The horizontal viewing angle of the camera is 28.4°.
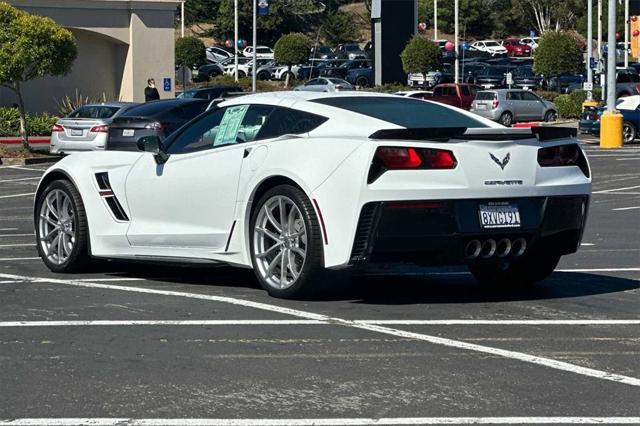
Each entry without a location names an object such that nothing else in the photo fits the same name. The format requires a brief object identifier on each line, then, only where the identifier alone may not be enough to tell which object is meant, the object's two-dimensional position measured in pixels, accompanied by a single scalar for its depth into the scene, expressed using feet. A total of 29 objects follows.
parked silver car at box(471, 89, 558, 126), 158.71
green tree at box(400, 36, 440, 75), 204.03
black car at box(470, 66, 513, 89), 225.56
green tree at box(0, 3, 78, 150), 103.04
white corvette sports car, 26.84
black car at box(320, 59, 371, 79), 244.50
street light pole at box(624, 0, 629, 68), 212.23
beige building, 146.10
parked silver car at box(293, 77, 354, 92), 193.46
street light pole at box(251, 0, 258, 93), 193.77
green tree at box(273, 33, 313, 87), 242.99
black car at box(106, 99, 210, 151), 82.43
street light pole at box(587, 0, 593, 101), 162.03
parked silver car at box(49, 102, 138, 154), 94.32
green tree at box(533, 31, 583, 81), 189.16
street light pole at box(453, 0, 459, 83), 208.50
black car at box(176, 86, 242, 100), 128.03
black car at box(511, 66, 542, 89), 224.94
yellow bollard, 109.91
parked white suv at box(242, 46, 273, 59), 285.02
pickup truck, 170.94
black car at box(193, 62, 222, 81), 248.77
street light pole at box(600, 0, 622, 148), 109.91
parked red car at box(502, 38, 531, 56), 318.65
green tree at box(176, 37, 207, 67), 254.06
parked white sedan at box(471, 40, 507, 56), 319.88
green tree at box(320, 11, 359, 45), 341.21
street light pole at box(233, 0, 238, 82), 236.63
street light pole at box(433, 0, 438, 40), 302.04
